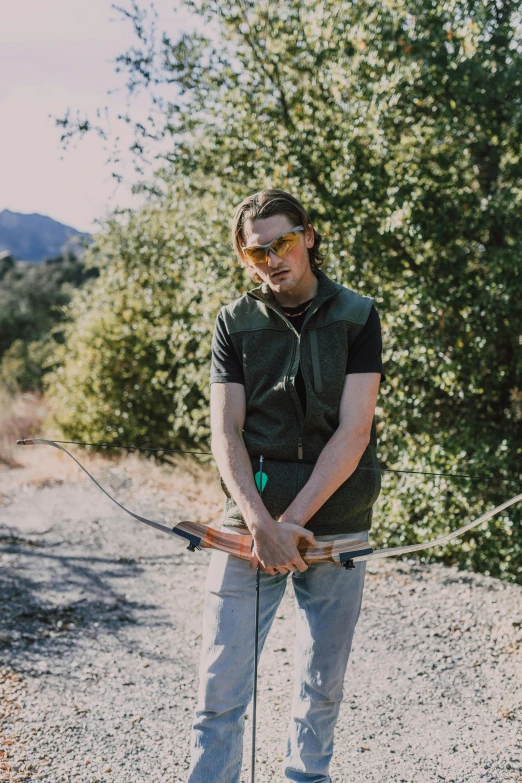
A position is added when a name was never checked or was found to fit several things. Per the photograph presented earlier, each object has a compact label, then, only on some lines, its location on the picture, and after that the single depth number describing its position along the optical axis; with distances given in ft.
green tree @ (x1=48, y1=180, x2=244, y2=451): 20.90
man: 6.97
